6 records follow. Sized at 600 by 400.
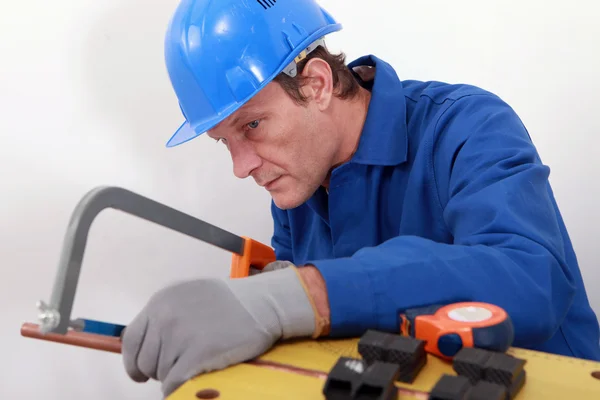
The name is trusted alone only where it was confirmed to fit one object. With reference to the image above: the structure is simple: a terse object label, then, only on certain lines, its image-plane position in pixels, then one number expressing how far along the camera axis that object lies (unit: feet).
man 2.45
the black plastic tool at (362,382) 2.03
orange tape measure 2.32
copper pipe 2.35
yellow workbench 2.19
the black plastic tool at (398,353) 2.23
